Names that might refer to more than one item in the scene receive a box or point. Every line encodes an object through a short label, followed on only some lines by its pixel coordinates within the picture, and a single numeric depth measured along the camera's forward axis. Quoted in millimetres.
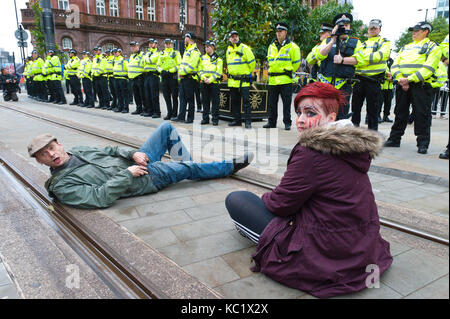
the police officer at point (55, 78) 16500
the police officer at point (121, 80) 12797
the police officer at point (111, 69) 13627
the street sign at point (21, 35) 23234
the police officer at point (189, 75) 9641
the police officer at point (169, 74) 10508
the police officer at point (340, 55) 6190
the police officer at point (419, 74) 5562
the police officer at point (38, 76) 18094
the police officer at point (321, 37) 7439
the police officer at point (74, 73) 15766
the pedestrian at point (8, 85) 18094
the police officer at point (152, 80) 10906
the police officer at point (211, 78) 9547
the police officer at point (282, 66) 7809
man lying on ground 3350
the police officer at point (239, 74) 8570
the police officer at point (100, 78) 14055
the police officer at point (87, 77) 15047
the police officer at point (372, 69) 6445
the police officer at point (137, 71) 11609
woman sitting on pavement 1945
